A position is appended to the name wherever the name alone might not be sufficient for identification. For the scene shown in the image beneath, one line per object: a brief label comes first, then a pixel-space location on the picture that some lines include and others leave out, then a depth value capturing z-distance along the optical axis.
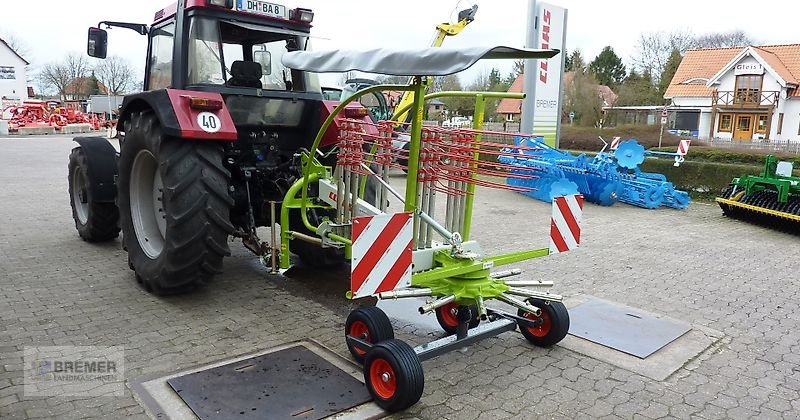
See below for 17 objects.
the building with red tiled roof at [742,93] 30.11
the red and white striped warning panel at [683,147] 12.38
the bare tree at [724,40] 46.18
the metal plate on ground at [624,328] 4.12
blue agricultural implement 10.64
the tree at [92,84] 60.69
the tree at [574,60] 41.41
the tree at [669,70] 39.12
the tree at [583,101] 30.53
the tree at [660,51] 42.00
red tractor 4.30
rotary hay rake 3.08
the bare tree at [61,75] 55.41
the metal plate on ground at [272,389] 3.06
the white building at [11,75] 45.16
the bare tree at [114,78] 54.00
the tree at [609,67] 50.31
